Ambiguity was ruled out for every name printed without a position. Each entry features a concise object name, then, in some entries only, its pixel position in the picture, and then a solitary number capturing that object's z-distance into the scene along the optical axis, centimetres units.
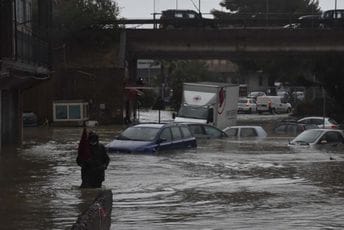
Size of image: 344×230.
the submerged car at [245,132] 3794
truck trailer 4400
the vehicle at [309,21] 6475
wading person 1656
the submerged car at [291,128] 4087
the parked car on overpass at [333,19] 6347
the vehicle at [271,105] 8294
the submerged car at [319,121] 4531
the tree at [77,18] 6006
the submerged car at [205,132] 3575
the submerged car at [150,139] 2647
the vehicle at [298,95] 9707
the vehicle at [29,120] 5271
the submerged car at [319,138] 3106
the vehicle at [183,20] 6328
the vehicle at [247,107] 8338
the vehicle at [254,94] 9788
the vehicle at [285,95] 9446
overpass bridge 6041
